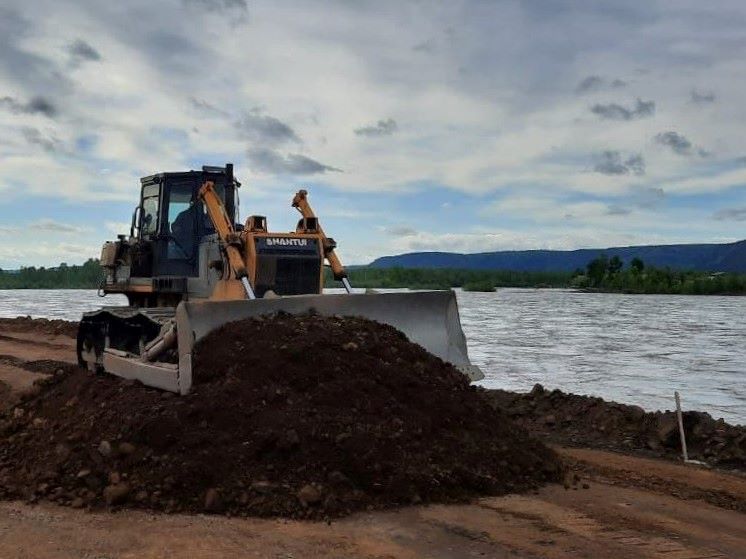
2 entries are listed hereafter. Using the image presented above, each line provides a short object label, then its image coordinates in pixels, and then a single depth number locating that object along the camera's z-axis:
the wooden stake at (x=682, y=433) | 8.79
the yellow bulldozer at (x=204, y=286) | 8.20
